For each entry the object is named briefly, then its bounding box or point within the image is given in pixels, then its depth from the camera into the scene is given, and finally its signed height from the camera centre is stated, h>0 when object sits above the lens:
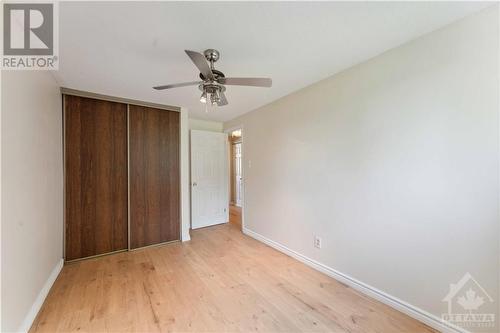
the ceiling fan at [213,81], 1.59 +0.70
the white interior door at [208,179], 4.11 -0.27
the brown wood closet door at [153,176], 3.10 -0.15
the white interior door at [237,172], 6.32 -0.20
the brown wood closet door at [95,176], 2.68 -0.13
